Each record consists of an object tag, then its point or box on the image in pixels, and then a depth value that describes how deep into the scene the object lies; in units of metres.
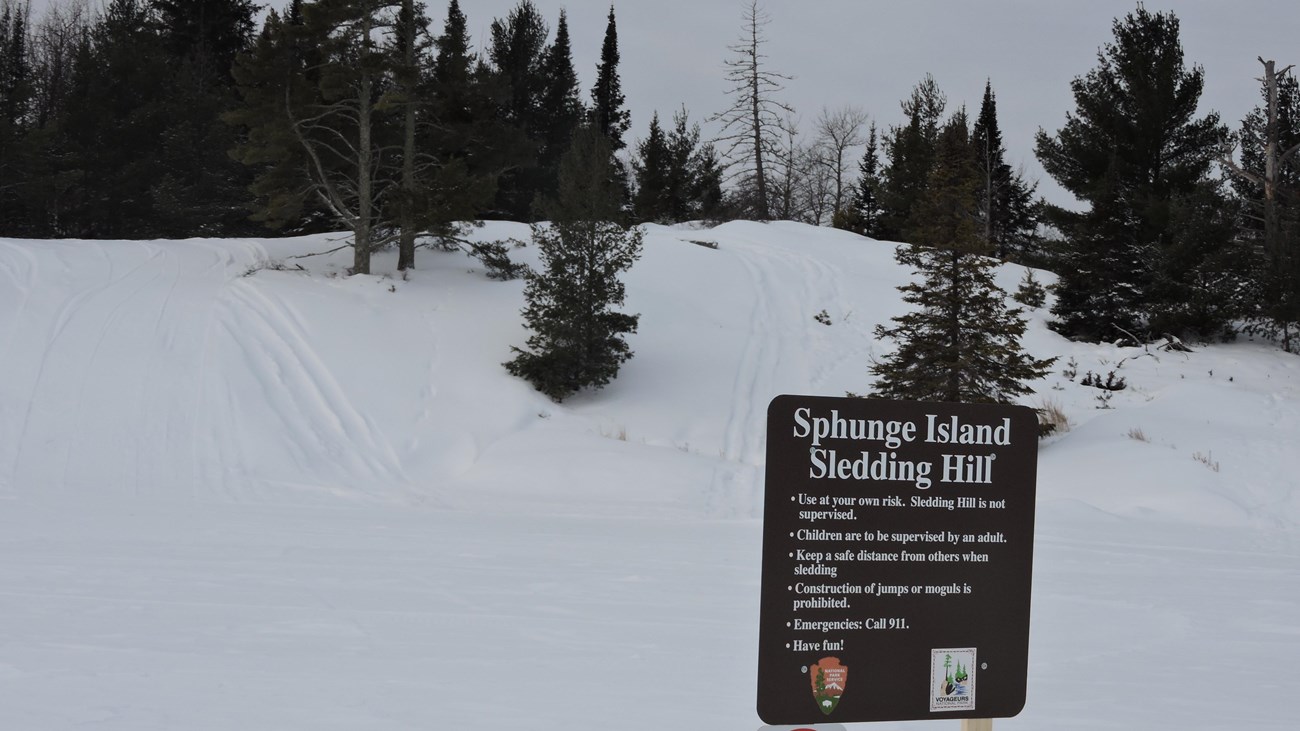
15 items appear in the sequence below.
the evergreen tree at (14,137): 29.12
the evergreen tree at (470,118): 23.62
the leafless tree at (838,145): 58.09
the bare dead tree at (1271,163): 22.19
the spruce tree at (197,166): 30.91
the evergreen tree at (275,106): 20.88
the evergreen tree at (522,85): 39.09
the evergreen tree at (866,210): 42.94
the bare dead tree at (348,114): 20.86
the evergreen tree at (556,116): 40.64
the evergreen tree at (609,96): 49.22
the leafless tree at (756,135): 46.16
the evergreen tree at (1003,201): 41.22
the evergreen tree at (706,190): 41.59
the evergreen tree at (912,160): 35.88
